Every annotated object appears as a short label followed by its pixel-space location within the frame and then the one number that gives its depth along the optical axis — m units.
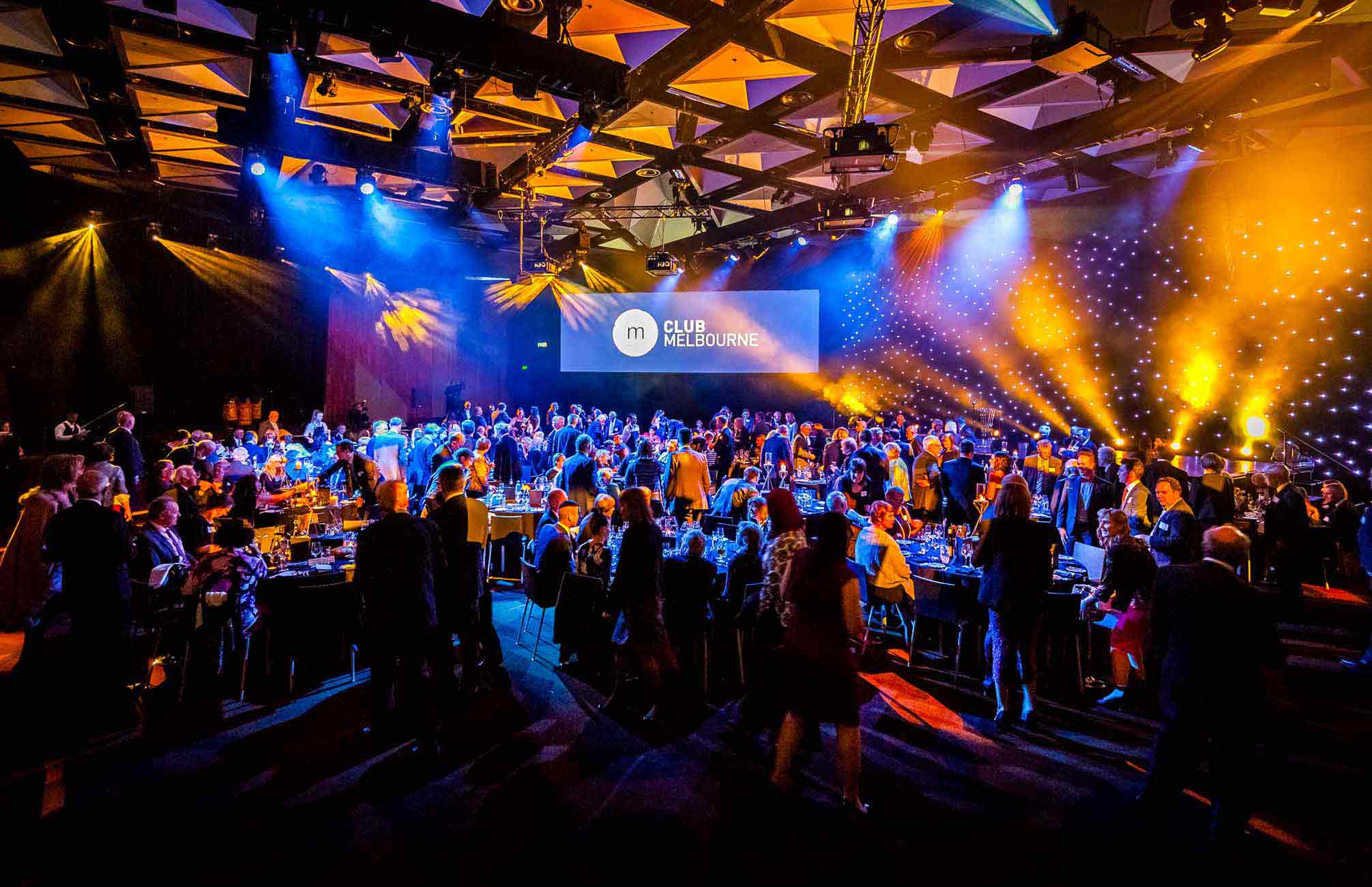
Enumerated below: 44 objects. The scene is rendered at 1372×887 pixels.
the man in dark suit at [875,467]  7.91
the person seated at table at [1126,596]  4.45
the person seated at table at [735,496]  6.71
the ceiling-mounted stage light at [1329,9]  4.45
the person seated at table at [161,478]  6.07
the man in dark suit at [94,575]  3.90
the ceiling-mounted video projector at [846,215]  8.80
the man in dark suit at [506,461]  8.69
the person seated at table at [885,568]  5.00
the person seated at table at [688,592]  4.71
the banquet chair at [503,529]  7.06
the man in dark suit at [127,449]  8.18
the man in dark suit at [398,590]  3.68
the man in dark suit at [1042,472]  7.86
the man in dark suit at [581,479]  7.31
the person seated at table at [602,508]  5.23
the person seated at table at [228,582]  4.34
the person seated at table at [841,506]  5.20
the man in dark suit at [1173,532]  3.74
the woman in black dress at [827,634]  3.17
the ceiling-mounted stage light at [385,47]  4.87
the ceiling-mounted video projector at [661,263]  12.17
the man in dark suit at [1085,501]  6.47
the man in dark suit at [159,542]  4.54
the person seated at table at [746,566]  4.78
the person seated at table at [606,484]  7.57
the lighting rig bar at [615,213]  11.46
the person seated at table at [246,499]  6.21
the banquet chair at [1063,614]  4.72
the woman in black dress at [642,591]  4.30
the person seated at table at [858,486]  7.37
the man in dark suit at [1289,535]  6.32
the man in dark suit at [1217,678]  3.01
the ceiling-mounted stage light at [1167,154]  7.41
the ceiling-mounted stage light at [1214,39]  4.58
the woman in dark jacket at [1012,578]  4.09
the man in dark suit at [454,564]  4.18
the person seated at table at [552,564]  5.05
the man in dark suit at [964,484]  7.18
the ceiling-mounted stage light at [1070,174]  8.53
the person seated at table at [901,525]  6.14
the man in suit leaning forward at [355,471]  6.95
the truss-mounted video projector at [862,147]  5.93
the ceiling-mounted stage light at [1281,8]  4.26
